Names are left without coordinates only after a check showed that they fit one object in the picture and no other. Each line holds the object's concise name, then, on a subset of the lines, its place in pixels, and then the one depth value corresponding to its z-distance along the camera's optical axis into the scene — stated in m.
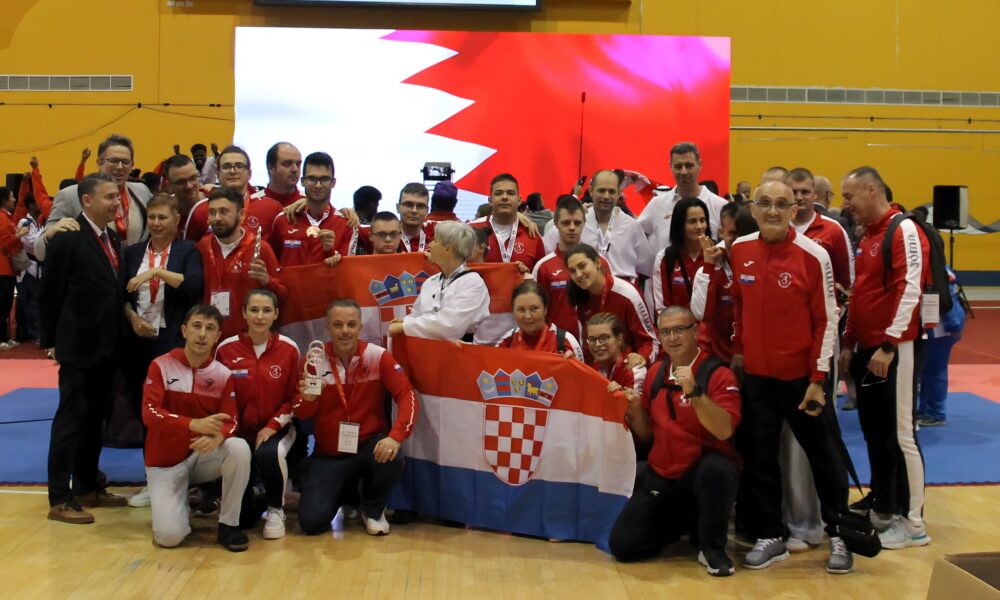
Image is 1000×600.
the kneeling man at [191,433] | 5.03
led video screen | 15.69
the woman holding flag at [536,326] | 5.28
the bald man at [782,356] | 4.66
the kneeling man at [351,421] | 5.27
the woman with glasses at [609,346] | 5.21
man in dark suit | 5.44
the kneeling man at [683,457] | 4.72
